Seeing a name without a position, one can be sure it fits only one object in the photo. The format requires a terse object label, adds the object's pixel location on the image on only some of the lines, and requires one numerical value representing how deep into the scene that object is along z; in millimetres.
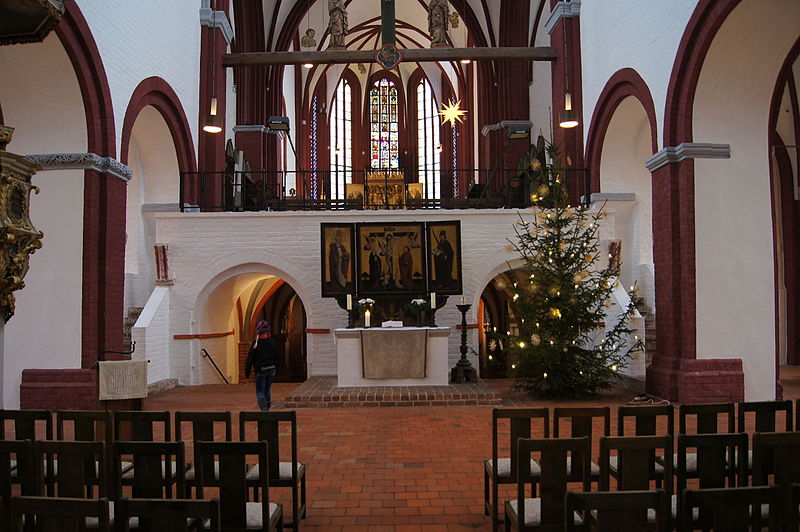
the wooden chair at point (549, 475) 3559
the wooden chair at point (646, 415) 4477
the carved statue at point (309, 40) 20359
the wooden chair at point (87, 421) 4574
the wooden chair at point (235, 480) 3590
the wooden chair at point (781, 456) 3562
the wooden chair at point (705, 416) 4695
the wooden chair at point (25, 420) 4668
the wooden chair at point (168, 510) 2740
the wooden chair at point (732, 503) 2852
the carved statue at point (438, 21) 17172
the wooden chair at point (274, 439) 4570
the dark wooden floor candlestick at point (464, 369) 12156
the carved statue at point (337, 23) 16750
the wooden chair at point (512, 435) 4448
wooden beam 16312
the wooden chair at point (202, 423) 4566
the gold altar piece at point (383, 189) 19959
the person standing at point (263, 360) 9008
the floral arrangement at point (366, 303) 11930
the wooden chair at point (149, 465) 3652
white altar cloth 11055
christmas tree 10359
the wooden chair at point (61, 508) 2705
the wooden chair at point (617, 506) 2760
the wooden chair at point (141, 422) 4555
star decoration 26188
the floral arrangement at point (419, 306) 11773
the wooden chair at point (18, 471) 3660
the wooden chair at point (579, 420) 4453
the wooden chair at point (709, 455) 3709
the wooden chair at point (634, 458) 3525
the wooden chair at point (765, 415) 4832
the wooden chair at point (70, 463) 3660
